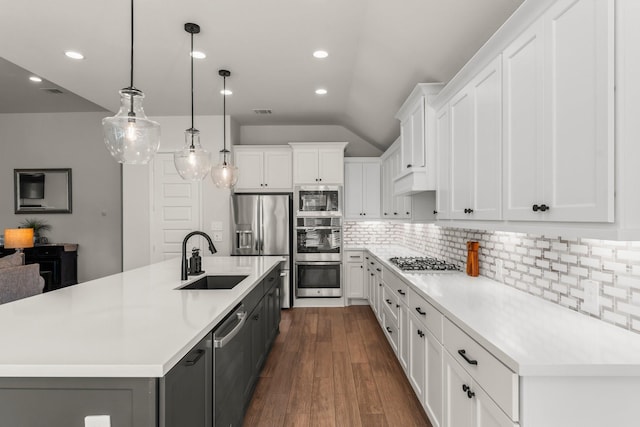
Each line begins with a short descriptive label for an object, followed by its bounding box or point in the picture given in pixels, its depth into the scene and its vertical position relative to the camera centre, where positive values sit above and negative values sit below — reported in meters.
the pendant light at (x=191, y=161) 3.06 +0.46
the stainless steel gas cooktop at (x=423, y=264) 3.01 -0.46
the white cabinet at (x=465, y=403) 1.34 -0.82
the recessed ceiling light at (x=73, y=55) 3.29 +1.51
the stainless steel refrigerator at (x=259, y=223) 5.19 -0.13
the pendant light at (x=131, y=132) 2.10 +0.50
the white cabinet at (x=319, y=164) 5.34 +0.76
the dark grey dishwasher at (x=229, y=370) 1.69 -0.85
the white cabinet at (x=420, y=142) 2.90 +0.62
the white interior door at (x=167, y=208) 5.28 +0.08
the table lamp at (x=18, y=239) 5.15 -0.38
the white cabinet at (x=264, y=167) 5.44 +0.73
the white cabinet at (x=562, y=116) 1.15 +0.38
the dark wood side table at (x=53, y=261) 5.38 -0.74
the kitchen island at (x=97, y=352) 1.13 -0.48
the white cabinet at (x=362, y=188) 5.70 +0.43
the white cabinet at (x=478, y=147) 1.88 +0.41
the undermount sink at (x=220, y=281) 2.84 -0.55
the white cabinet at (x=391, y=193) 4.26 +0.32
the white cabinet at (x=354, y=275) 5.46 -0.94
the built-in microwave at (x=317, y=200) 5.32 +0.21
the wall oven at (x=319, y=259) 5.31 -0.68
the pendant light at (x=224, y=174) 3.72 +0.43
